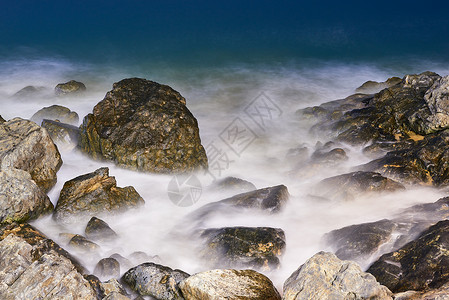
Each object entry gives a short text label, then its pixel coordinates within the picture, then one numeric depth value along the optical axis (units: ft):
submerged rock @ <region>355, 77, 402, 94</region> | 46.07
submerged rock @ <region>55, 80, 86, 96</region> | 46.39
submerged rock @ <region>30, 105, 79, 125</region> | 38.14
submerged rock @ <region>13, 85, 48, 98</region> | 45.93
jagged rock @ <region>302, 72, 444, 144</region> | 32.68
